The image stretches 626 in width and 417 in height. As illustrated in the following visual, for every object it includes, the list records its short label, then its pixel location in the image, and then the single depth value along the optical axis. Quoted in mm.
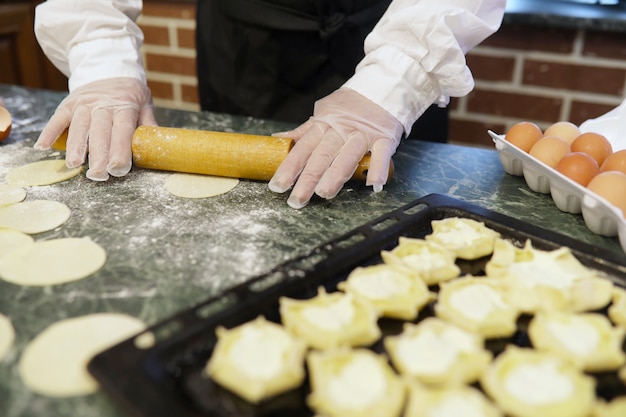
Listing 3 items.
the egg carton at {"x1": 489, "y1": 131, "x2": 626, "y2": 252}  1048
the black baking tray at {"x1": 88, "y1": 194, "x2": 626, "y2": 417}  670
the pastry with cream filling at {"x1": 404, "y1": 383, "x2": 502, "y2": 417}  647
